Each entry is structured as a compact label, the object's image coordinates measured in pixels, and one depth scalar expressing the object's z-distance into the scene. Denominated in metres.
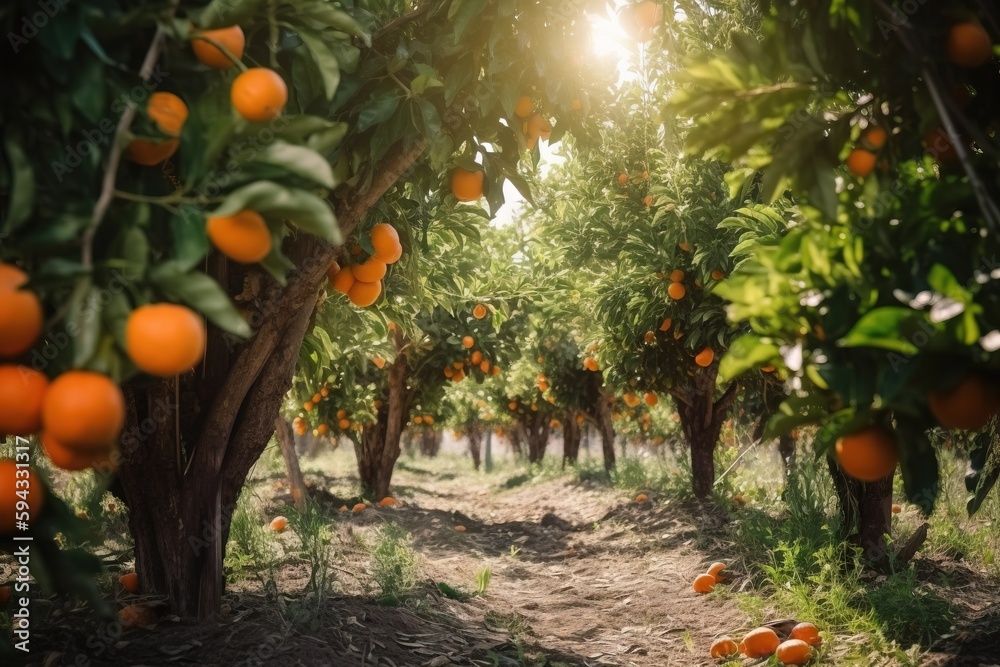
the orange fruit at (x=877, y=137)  1.43
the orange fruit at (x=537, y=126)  2.66
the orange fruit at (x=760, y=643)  3.39
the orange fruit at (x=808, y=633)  3.42
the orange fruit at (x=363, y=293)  2.76
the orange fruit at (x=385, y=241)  2.61
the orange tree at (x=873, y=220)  1.14
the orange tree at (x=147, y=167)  1.02
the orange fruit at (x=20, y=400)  1.04
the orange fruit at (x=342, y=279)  2.73
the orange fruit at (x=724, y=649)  3.54
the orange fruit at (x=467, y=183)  2.51
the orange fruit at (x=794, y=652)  3.24
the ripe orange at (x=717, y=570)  4.99
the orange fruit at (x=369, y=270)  2.69
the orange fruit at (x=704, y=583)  4.86
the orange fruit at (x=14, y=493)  1.12
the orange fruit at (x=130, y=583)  2.95
